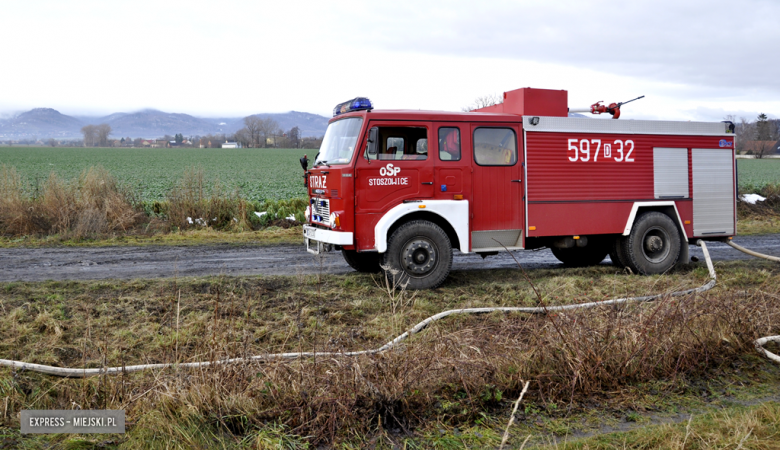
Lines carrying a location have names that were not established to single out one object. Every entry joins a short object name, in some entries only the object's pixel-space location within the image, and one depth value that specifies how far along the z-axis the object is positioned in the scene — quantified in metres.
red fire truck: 8.22
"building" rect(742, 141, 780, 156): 69.43
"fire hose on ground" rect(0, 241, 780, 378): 4.36
